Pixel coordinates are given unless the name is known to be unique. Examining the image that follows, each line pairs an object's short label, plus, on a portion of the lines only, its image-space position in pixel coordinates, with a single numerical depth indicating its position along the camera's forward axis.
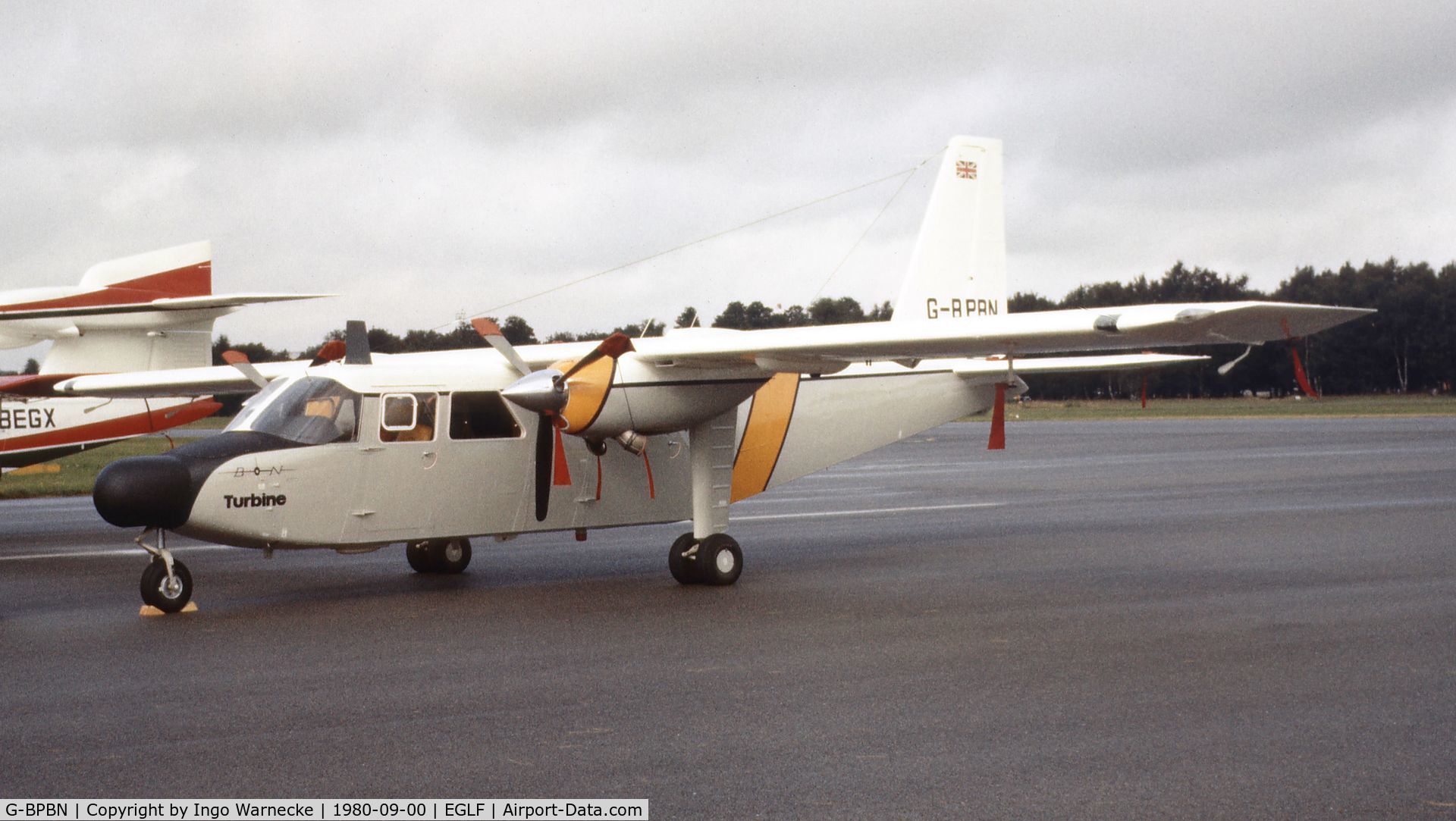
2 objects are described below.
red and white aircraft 18.55
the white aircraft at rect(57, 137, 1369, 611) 11.07
